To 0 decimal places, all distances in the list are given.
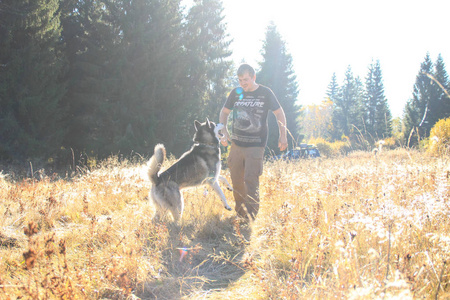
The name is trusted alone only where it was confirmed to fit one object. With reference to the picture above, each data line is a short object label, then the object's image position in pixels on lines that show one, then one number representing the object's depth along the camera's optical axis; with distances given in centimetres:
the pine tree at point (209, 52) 2377
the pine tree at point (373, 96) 4951
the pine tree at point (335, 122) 5288
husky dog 450
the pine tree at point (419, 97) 3712
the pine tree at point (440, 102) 3631
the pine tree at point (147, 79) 1920
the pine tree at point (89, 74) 1866
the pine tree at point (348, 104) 5066
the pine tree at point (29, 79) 1520
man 472
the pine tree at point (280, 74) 3062
